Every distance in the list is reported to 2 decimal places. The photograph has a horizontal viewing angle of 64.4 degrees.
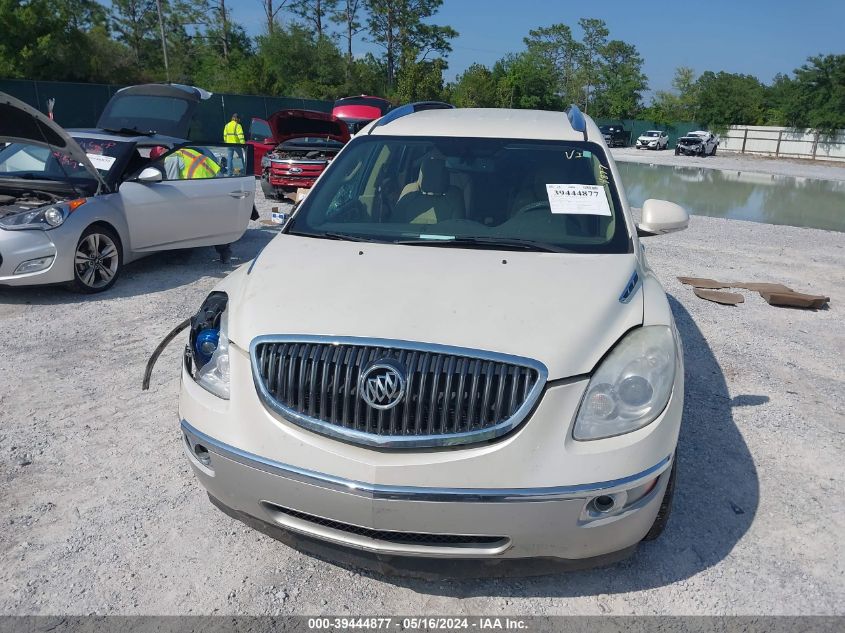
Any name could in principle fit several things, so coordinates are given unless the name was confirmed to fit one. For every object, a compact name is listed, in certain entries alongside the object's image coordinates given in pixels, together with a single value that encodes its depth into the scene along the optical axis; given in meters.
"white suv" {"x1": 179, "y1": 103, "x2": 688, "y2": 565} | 2.29
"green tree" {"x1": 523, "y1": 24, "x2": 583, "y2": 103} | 93.75
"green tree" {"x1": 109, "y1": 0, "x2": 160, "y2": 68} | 55.60
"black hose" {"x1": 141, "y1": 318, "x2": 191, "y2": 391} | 4.19
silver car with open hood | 6.12
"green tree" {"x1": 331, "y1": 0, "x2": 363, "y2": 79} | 60.03
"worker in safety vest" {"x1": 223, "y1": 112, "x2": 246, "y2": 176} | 15.25
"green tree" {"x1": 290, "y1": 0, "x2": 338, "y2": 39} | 58.19
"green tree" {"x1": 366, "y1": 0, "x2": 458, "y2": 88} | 62.69
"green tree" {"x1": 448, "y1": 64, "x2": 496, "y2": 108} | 55.72
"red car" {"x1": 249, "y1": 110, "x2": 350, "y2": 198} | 13.25
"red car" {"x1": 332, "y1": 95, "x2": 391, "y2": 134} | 12.80
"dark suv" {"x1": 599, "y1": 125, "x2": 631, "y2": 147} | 53.78
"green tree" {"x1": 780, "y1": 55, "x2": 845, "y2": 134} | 46.56
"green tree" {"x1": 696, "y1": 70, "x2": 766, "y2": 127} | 57.28
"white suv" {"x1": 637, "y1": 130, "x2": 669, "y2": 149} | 53.81
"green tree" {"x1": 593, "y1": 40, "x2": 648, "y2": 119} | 81.62
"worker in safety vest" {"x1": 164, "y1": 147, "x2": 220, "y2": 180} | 7.77
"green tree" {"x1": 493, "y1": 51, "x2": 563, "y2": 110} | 62.56
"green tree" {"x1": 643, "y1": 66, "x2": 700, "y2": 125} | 77.75
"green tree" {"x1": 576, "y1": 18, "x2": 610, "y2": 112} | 94.88
